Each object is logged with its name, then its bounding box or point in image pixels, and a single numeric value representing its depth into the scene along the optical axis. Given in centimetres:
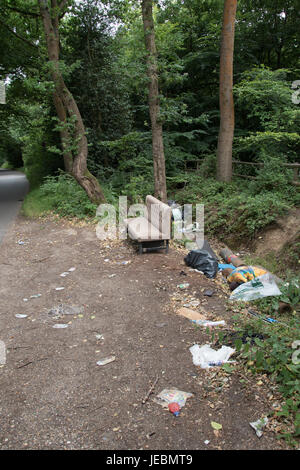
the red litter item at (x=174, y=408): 254
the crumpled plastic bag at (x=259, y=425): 230
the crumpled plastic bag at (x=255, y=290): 450
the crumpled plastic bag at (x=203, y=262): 554
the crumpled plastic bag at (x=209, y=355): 309
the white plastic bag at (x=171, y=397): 265
